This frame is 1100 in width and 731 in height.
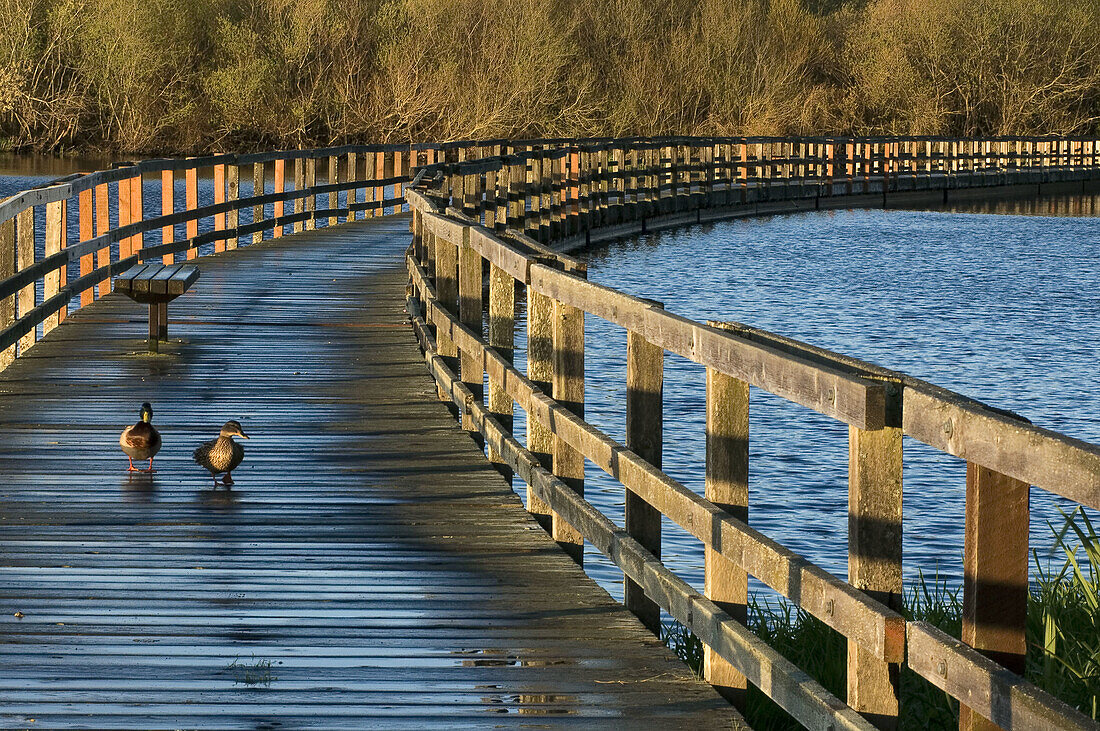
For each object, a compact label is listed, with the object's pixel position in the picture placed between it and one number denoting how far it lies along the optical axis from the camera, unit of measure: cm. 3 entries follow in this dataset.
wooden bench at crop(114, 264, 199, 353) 2520
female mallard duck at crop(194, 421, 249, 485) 1603
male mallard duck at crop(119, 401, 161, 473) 1639
